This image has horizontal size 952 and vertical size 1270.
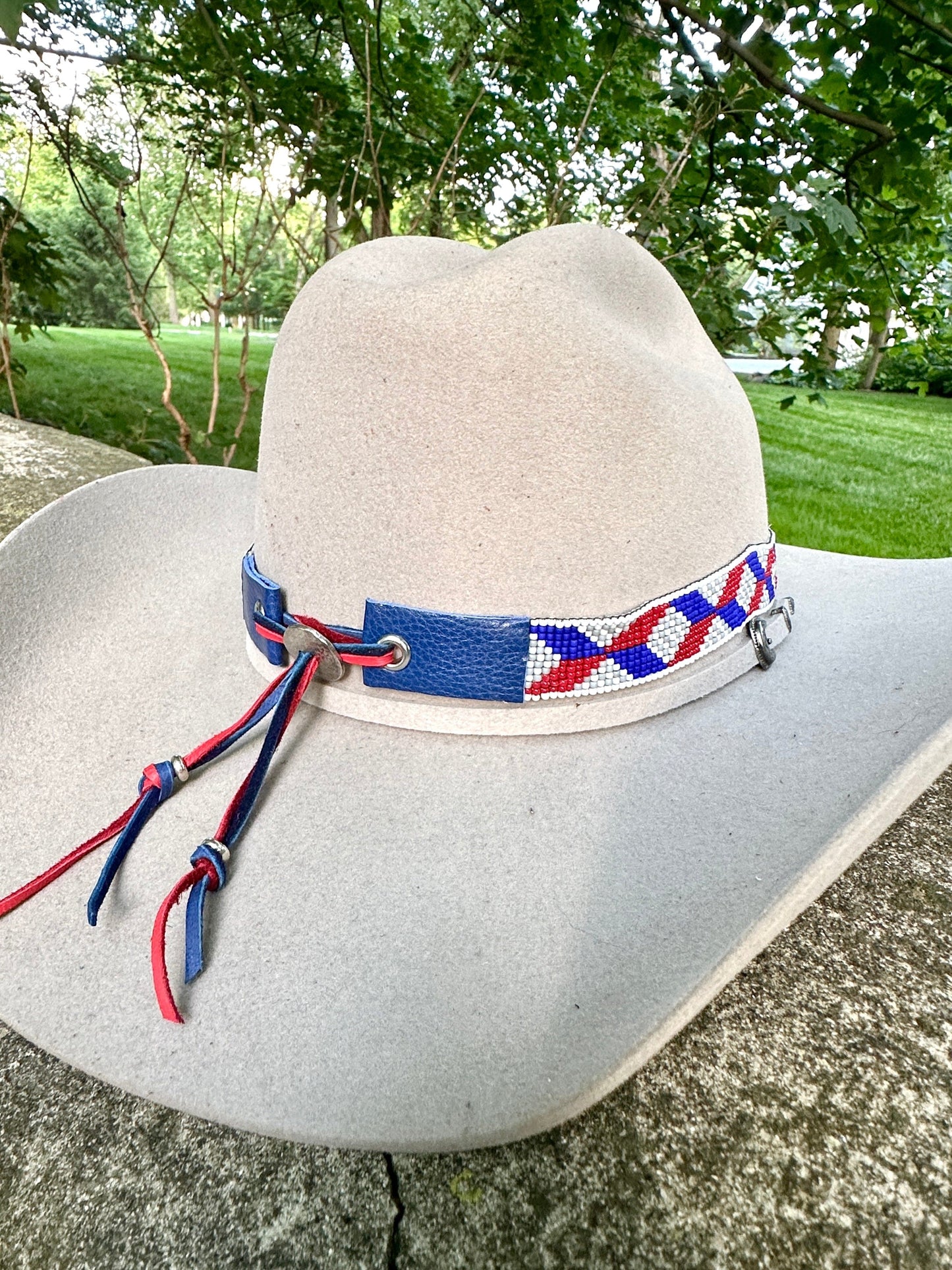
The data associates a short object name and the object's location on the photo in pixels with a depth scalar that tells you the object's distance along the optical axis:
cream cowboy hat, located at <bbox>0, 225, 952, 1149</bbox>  0.21
